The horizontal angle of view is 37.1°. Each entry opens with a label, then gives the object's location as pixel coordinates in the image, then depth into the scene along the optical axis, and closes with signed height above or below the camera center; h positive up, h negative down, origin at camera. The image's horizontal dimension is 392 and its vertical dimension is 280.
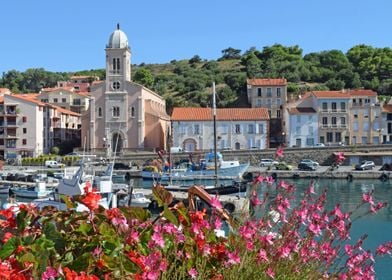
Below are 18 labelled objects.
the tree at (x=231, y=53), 147.00 +23.57
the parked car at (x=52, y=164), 63.97 -1.86
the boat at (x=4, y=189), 44.19 -3.17
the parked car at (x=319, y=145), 66.78 +0.03
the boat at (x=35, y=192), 41.34 -3.18
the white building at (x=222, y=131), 71.81 +1.87
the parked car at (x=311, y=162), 61.17 -1.79
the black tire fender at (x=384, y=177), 54.66 -3.02
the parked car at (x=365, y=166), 59.28 -2.13
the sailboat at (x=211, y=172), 53.16 -2.42
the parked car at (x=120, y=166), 66.12 -2.20
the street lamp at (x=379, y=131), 72.16 +1.71
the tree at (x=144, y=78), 117.12 +13.91
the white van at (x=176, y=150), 69.01 -0.44
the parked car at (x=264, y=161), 64.21 -1.72
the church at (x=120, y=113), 72.06 +4.20
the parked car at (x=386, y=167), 59.04 -2.26
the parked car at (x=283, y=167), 61.53 -2.26
